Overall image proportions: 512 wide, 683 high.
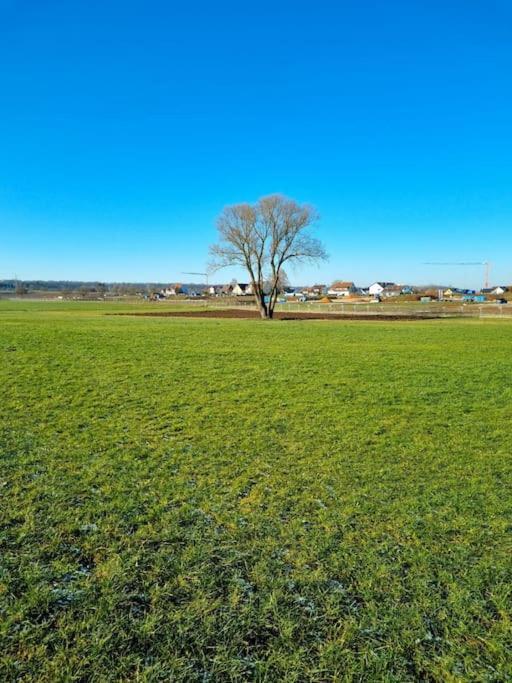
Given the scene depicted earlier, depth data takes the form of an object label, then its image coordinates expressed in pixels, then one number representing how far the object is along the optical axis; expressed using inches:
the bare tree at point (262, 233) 1750.7
